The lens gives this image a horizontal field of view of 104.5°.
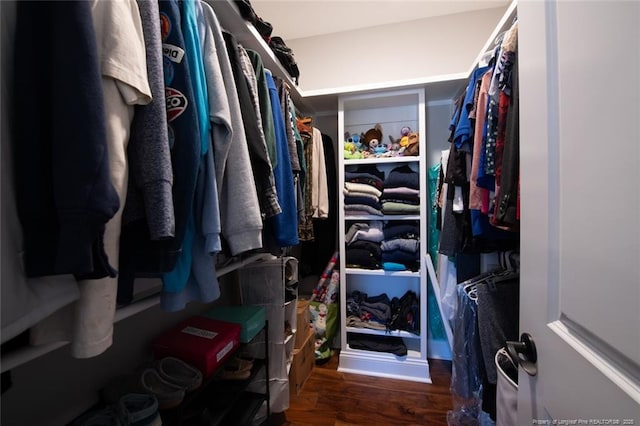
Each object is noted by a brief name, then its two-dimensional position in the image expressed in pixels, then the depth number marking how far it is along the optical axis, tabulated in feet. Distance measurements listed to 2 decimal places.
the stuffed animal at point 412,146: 5.47
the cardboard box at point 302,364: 4.92
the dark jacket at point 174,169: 1.65
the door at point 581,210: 1.06
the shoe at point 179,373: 2.77
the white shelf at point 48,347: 1.30
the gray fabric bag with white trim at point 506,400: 2.01
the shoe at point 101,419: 2.22
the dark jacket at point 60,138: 1.07
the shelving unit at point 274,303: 4.37
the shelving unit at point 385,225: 5.35
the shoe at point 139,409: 2.23
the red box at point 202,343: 2.98
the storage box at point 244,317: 3.63
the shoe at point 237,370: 3.61
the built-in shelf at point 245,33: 2.97
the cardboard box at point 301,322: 5.18
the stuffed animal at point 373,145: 6.05
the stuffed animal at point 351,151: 5.83
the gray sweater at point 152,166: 1.46
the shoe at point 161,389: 2.56
